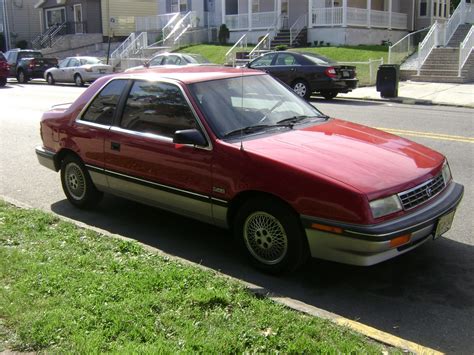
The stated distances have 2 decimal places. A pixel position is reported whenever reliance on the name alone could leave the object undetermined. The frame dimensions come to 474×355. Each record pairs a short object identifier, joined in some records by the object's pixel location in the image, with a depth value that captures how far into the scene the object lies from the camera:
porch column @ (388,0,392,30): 32.20
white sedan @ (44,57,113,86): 26.18
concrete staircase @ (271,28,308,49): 30.97
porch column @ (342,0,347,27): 29.20
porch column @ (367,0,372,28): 30.47
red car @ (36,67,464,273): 3.98
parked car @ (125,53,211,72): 21.69
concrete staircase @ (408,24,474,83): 21.89
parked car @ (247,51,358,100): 17.22
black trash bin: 18.06
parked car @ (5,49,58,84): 29.88
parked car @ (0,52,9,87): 25.85
